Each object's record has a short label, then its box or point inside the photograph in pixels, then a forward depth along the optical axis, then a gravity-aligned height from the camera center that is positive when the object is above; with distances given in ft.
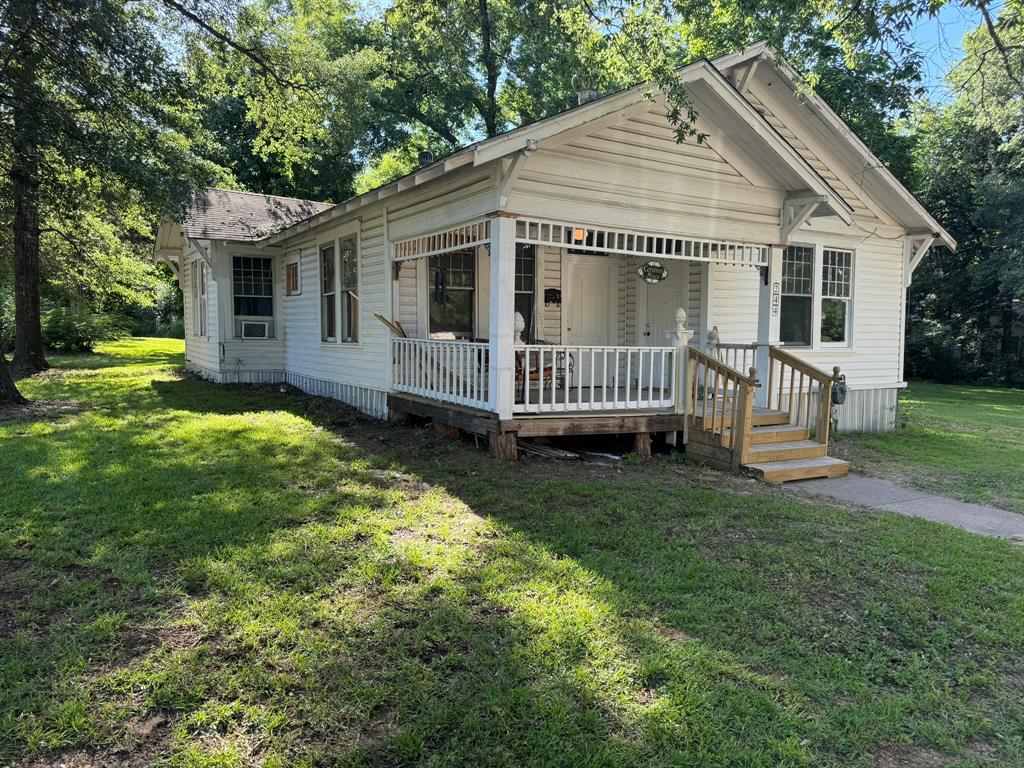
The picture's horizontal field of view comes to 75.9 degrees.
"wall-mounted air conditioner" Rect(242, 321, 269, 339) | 46.98 -0.43
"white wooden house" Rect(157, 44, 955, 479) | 23.81 +2.69
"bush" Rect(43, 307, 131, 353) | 74.54 -0.94
